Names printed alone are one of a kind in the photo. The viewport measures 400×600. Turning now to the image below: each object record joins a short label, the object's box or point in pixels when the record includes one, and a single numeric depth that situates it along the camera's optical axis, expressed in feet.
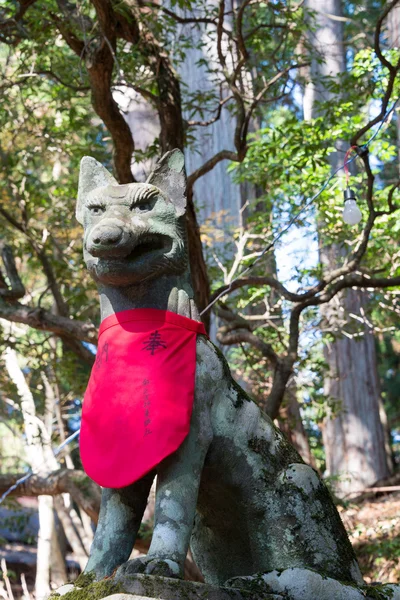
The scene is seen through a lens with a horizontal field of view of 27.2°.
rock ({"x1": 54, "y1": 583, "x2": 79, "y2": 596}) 9.52
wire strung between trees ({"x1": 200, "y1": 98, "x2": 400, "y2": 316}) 19.21
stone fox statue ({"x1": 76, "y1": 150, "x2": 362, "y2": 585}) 9.65
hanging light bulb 19.36
